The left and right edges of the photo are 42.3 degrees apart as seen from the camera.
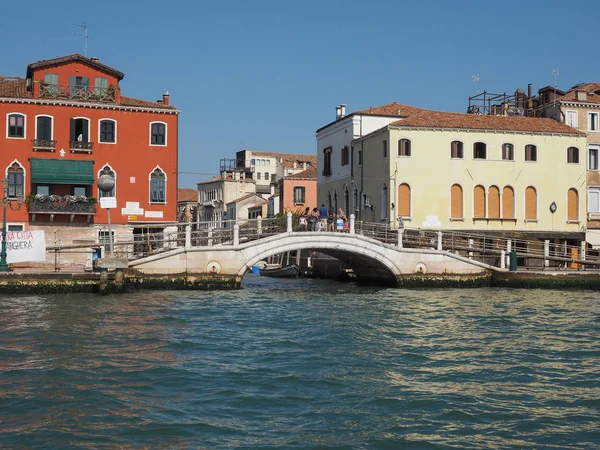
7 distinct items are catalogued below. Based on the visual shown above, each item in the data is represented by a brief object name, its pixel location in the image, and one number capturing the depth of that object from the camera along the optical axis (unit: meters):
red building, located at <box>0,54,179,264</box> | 31.69
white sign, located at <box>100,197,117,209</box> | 24.34
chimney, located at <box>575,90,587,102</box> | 39.62
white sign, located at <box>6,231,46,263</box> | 24.72
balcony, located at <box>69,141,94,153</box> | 32.31
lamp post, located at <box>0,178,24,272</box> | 23.83
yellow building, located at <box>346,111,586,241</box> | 35.16
